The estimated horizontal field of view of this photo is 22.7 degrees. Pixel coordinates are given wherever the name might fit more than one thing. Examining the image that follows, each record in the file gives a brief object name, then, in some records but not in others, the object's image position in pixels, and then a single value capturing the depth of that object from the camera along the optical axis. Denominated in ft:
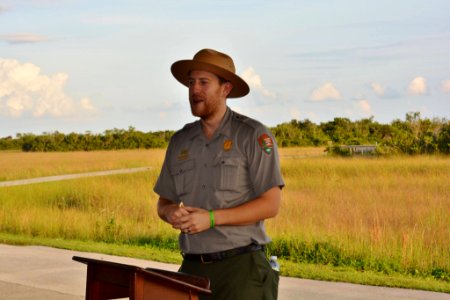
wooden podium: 13.75
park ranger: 16.63
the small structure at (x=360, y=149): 174.97
